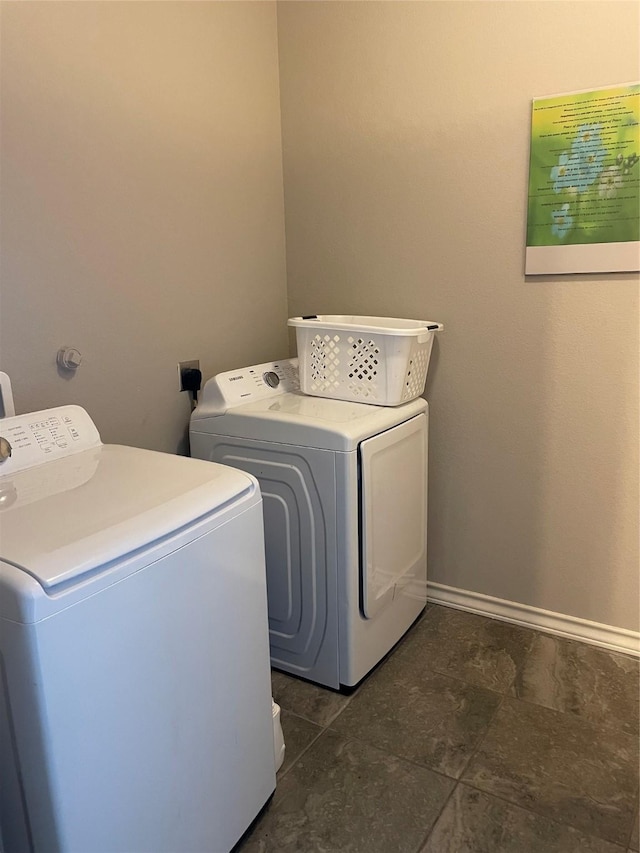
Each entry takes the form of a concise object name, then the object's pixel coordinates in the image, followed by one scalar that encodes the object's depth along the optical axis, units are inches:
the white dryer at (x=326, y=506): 67.4
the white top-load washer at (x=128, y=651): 35.2
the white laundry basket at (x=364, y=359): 73.0
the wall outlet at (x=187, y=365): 78.5
